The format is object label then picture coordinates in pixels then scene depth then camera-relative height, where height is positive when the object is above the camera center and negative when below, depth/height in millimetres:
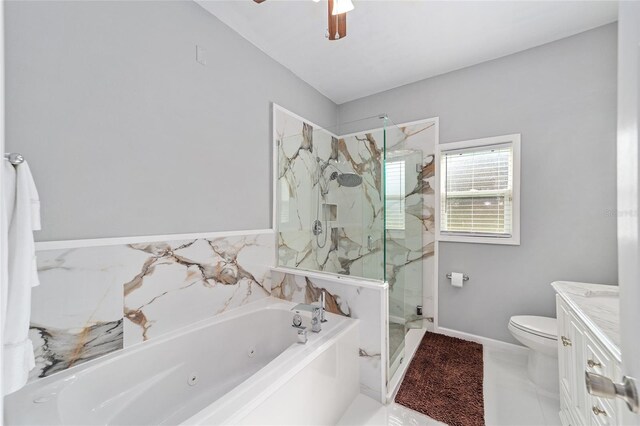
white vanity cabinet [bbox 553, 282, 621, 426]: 1079 -617
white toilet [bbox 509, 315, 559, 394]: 1868 -952
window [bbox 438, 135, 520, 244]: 2412 +174
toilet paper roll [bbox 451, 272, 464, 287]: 2590 -644
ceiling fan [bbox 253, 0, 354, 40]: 1260 +904
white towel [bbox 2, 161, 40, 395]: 879 -217
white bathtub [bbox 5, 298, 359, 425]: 1141 -859
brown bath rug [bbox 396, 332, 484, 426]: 1730 -1243
